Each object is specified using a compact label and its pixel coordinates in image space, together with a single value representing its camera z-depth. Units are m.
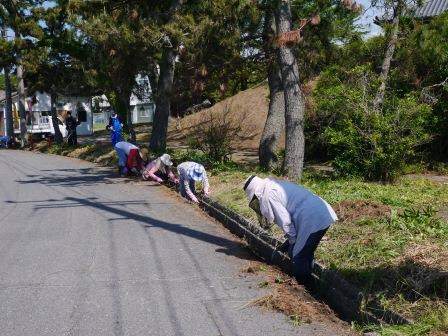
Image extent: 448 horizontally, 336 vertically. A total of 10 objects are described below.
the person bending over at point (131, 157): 16.66
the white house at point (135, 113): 66.96
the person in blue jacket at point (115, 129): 22.50
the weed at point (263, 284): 6.53
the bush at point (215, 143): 16.92
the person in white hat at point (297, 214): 6.11
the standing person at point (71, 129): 29.42
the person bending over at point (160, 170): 14.73
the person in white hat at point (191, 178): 12.10
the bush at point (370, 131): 12.80
